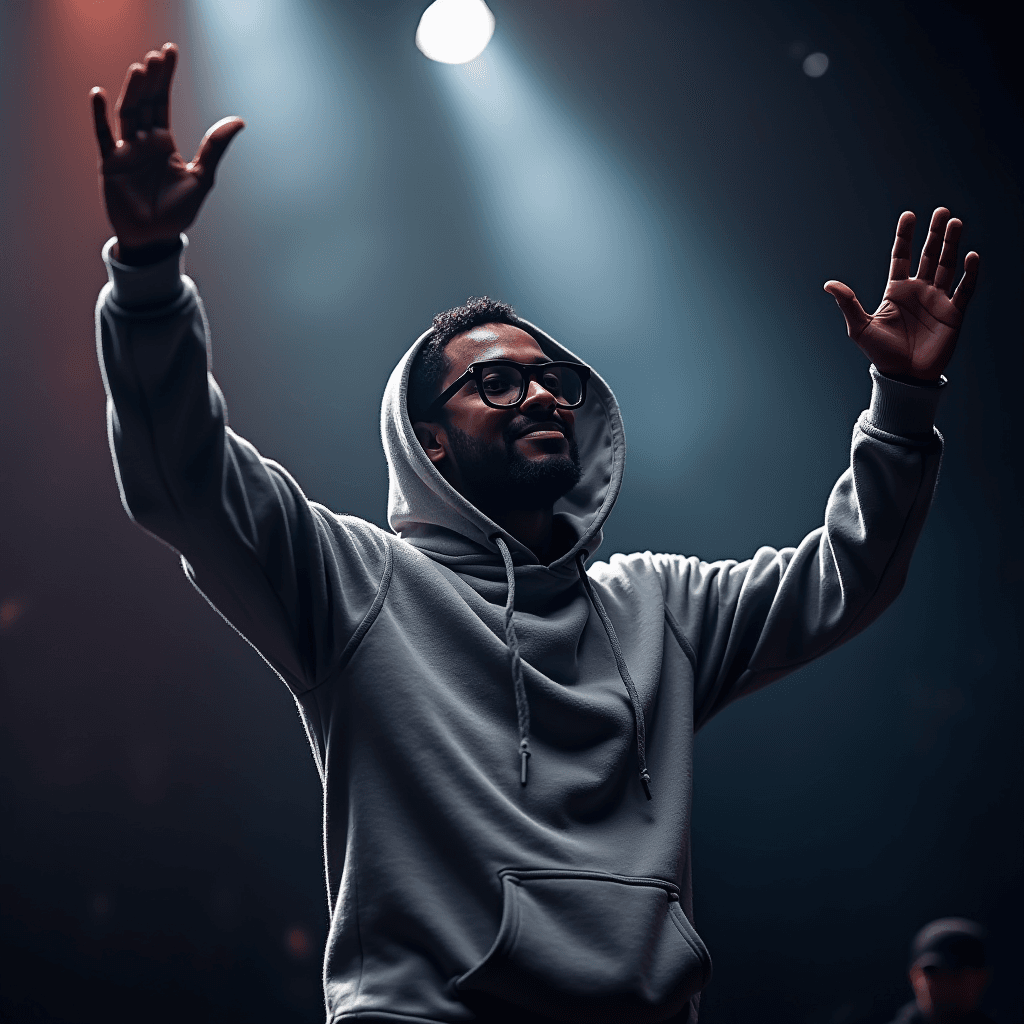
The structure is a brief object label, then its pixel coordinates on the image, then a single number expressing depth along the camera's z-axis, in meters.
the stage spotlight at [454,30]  3.12
